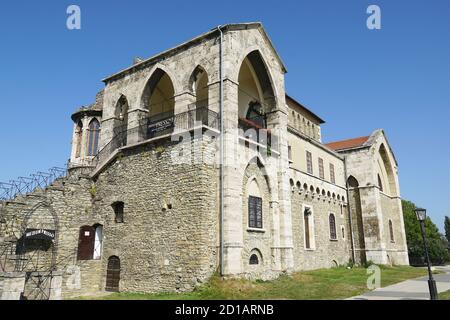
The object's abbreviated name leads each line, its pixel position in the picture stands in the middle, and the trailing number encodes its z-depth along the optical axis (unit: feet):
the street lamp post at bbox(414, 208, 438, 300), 37.63
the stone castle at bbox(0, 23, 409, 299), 47.32
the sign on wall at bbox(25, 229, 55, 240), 50.70
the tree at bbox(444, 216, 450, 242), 257.05
